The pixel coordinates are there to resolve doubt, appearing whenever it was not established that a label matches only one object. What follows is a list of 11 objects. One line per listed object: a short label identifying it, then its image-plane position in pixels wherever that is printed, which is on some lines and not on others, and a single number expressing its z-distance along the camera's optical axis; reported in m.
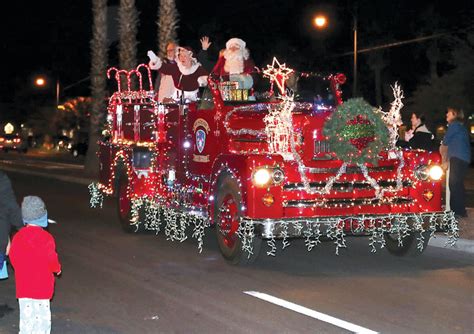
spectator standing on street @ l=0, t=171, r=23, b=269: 8.05
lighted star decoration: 12.24
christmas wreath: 10.48
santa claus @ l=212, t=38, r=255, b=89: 12.77
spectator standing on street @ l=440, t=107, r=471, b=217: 13.73
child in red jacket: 6.41
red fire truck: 10.16
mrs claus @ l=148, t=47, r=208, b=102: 13.20
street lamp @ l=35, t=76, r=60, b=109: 66.38
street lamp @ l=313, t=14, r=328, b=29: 31.78
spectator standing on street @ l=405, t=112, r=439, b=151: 14.16
